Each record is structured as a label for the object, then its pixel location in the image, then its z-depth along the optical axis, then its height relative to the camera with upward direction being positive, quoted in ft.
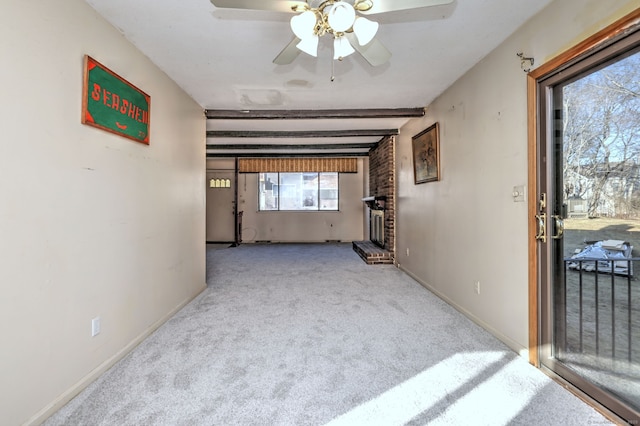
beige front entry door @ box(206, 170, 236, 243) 26.40 +0.73
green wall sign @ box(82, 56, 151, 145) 5.79 +2.52
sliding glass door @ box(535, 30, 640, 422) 4.85 -0.20
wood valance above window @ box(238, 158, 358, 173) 25.63 +4.40
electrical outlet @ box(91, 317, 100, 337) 5.95 -2.35
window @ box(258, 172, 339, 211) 26.89 +2.06
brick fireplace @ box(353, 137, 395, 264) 17.15 +0.47
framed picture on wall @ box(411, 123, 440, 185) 11.23 +2.47
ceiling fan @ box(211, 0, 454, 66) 4.62 +3.43
